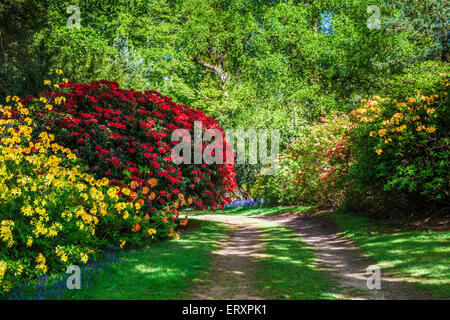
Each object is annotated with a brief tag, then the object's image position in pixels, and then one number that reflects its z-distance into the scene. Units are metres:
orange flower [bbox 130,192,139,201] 8.02
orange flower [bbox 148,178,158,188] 8.34
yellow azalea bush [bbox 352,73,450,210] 9.12
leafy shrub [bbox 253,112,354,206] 13.44
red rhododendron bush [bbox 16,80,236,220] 8.57
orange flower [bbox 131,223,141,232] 7.79
